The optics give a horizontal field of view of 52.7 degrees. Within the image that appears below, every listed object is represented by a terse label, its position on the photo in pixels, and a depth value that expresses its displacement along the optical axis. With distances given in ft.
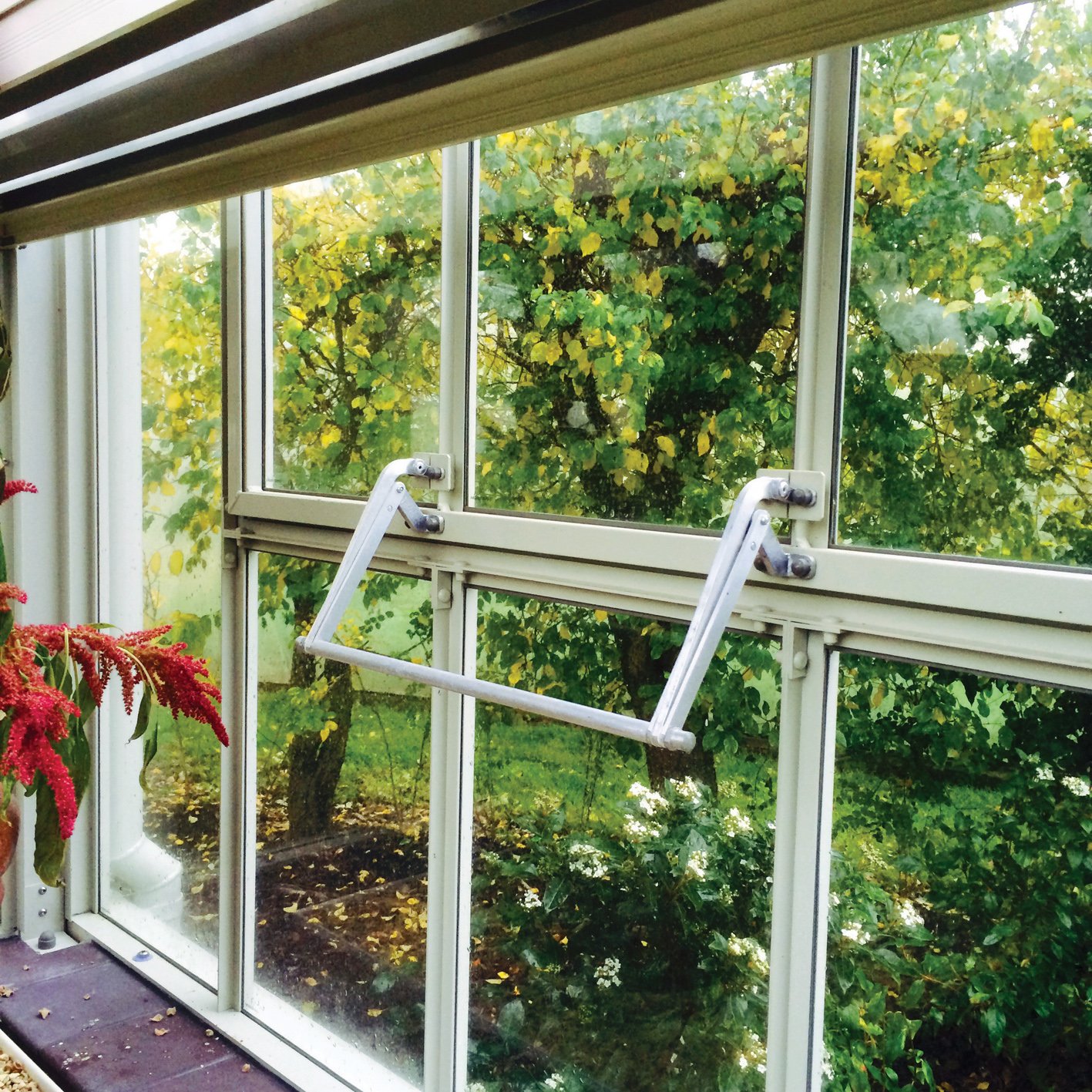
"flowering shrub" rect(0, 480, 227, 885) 4.17
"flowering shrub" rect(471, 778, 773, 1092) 5.04
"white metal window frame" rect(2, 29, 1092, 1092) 4.16
